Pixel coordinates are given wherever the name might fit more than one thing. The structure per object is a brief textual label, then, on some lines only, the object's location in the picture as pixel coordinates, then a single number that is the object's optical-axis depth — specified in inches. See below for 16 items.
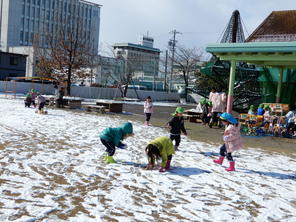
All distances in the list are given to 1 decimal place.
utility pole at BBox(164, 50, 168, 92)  2048.7
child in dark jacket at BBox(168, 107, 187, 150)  329.0
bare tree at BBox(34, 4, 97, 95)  1267.2
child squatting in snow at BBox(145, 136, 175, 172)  256.5
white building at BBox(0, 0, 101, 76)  3068.4
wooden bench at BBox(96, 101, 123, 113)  784.3
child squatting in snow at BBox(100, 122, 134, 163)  275.0
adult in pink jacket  550.5
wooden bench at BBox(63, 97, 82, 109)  830.2
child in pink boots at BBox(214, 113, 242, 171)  281.4
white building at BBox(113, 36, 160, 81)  1857.4
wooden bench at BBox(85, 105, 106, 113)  751.5
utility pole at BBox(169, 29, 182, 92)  1967.3
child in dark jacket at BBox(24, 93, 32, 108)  751.7
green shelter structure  521.7
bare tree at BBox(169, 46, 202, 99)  1827.0
